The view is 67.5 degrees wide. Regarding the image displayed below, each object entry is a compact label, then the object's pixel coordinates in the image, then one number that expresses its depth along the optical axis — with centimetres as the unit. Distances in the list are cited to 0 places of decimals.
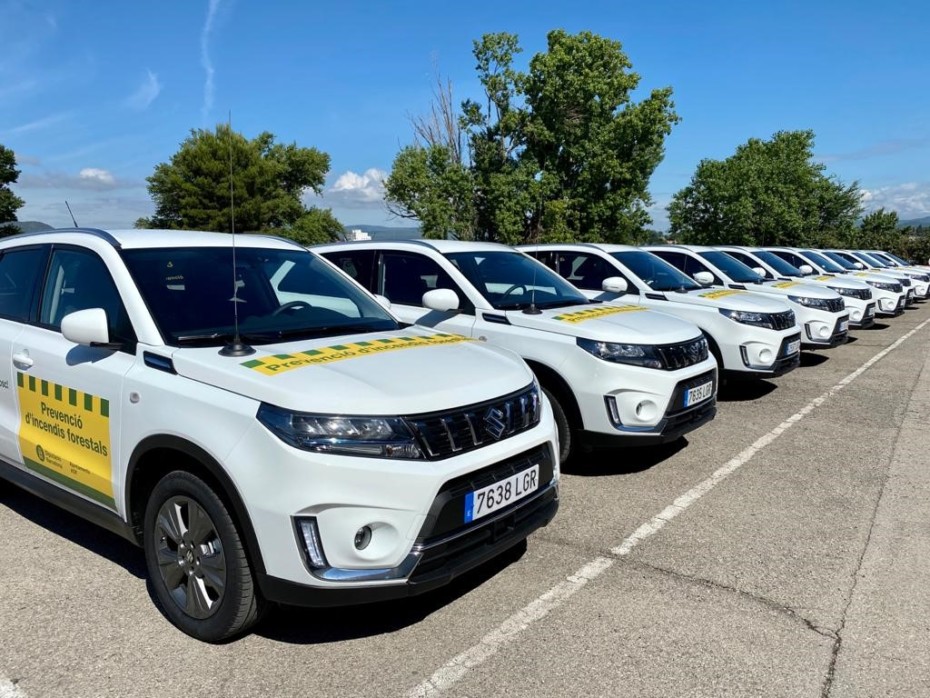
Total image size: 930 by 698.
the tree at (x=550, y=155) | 3466
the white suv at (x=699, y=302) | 758
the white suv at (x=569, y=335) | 496
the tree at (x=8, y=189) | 4419
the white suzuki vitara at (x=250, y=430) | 262
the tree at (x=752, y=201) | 4141
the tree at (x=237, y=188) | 4662
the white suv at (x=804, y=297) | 1014
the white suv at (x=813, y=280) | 1323
